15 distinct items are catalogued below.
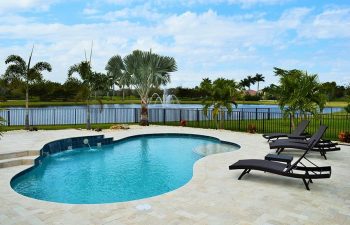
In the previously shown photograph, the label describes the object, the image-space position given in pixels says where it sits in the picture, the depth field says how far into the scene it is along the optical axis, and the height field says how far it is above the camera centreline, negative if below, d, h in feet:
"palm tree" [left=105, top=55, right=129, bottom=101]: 64.75 +7.88
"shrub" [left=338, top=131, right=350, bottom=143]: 40.74 -4.33
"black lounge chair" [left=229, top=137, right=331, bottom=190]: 21.24 -4.63
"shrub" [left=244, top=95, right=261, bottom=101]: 239.36 +5.77
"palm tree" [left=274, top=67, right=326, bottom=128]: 46.29 +1.65
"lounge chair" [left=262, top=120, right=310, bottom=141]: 35.45 -3.56
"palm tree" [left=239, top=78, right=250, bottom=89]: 318.80 +24.53
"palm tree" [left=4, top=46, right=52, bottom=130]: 51.36 +6.20
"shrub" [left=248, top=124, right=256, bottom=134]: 50.80 -3.99
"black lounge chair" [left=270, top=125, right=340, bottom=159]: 30.14 -4.15
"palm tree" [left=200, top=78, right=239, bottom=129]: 53.26 +1.96
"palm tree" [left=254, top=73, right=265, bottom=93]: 342.36 +31.26
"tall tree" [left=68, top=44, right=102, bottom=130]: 55.57 +5.11
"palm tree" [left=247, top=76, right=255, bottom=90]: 329.60 +27.57
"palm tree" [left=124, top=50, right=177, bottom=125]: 63.10 +7.32
